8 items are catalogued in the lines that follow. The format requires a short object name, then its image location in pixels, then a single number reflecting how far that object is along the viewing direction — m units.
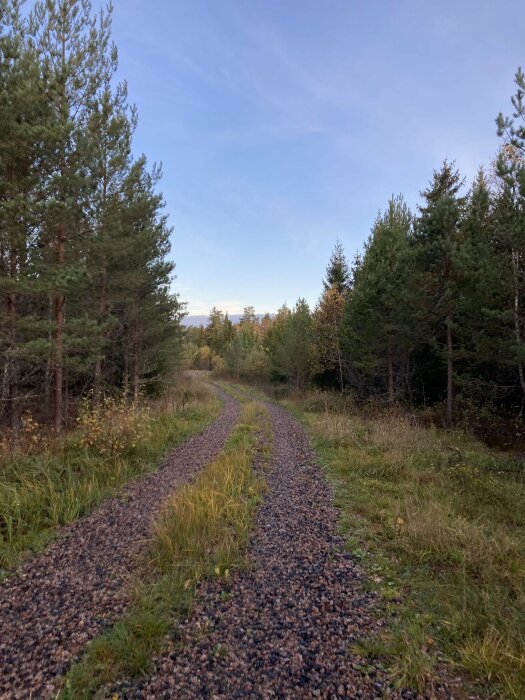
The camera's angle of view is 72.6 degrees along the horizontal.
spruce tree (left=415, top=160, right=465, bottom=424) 12.94
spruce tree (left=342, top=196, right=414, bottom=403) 14.90
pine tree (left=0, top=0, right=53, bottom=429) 7.64
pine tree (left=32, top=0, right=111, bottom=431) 8.29
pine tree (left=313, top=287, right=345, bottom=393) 23.16
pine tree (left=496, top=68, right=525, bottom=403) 8.90
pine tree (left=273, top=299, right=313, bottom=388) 25.94
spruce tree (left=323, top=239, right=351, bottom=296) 27.22
